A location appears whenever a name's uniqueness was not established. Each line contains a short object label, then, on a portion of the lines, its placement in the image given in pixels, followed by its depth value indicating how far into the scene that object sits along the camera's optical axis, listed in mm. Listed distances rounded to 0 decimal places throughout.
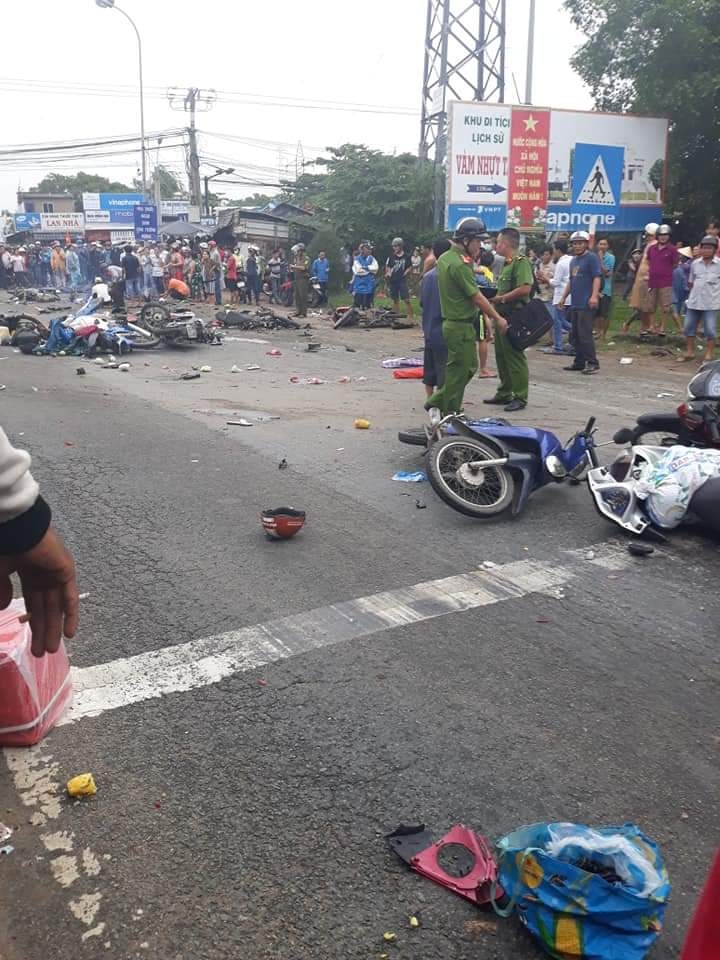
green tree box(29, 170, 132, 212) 98938
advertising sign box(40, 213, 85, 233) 62281
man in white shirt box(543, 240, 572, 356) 13305
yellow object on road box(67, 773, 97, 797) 2758
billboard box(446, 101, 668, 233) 18125
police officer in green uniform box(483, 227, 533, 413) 8500
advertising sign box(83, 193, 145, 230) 63844
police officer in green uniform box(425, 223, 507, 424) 7070
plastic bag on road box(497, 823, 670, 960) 2107
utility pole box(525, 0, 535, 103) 21500
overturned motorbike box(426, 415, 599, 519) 5598
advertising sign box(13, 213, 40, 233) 64250
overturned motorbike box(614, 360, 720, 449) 5719
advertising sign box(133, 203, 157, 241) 32438
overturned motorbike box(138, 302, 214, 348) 15523
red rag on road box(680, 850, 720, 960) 1338
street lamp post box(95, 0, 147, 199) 31312
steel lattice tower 23078
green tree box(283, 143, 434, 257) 26562
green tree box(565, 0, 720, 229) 18031
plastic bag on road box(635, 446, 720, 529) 5137
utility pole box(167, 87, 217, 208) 46281
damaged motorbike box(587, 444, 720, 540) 5074
